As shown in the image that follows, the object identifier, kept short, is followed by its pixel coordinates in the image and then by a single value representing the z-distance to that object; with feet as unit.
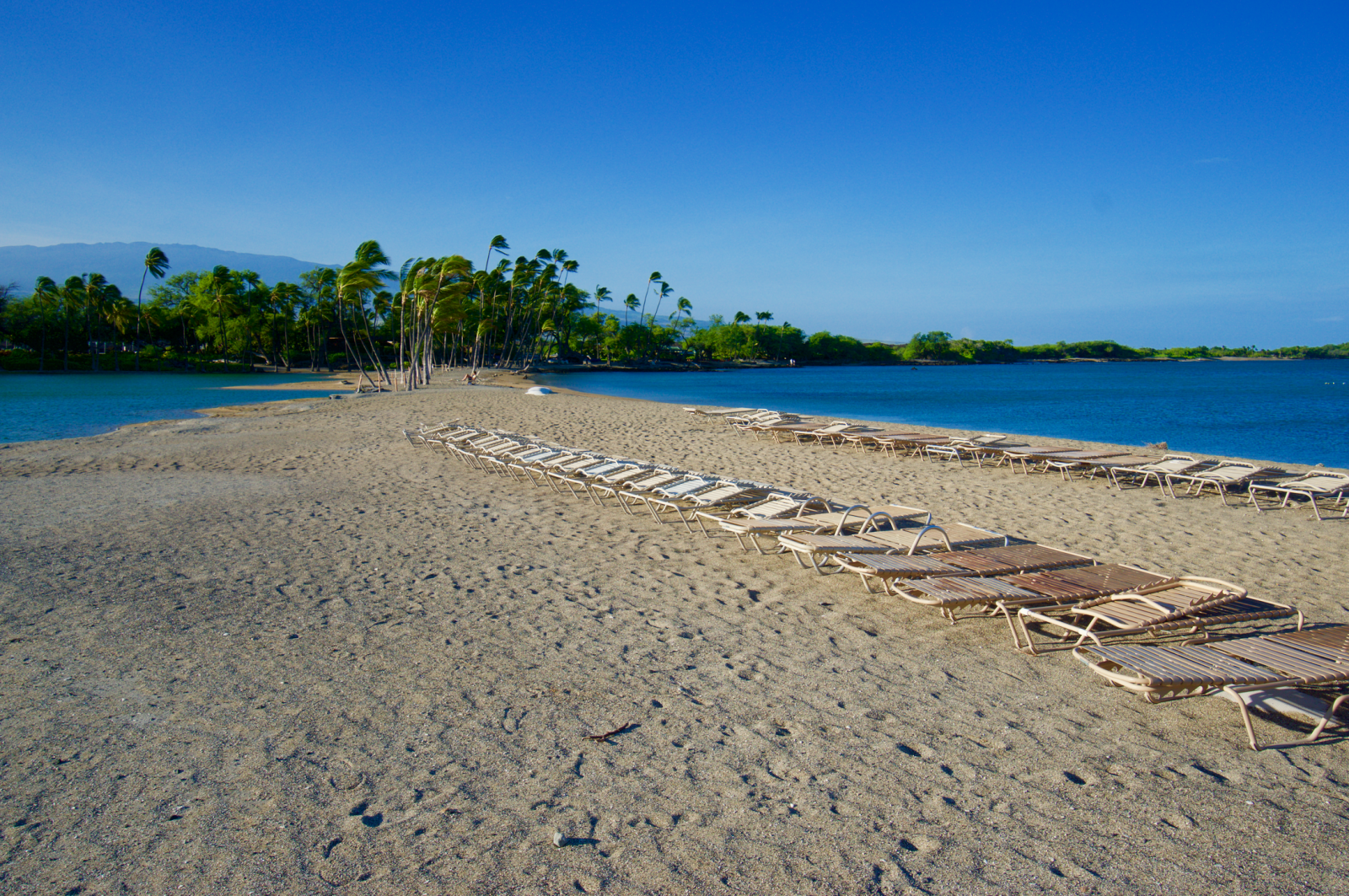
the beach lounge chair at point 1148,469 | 33.37
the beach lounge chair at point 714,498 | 24.75
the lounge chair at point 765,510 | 22.94
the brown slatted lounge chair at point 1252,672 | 10.86
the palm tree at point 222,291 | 184.44
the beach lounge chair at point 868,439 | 44.54
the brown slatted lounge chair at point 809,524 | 20.86
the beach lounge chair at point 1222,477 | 31.24
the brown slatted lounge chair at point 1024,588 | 15.01
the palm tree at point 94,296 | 176.14
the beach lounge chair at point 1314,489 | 28.94
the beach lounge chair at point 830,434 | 46.85
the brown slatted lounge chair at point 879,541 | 18.58
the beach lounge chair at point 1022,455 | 38.04
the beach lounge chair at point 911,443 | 43.06
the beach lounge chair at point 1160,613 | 14.11
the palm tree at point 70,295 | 175.63
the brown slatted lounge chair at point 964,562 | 16.67
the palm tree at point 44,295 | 172.76
